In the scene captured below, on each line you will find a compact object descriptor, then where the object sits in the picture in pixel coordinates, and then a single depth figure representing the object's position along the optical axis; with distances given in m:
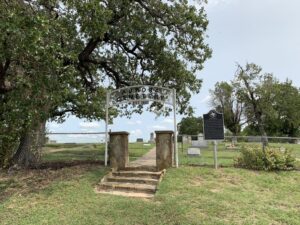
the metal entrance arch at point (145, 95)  8.07
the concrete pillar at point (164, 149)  7.38
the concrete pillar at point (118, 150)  7.53
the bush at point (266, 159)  7.48
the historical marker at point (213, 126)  7.69
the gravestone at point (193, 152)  10.47
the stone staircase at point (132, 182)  6.15
